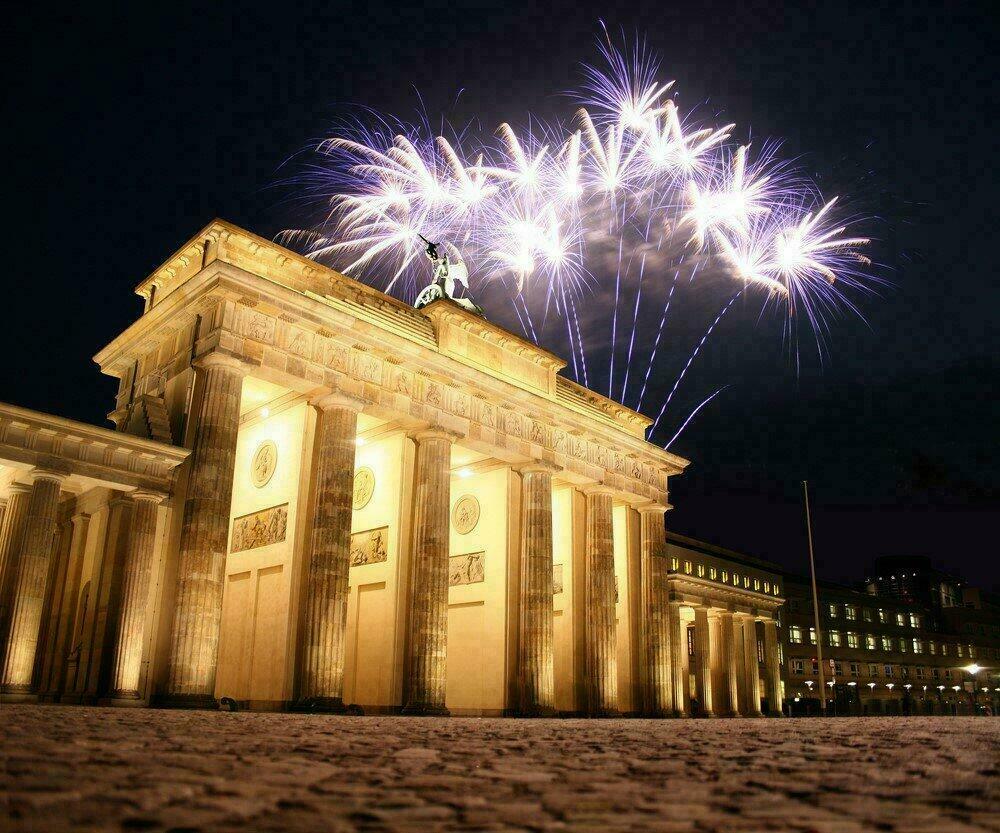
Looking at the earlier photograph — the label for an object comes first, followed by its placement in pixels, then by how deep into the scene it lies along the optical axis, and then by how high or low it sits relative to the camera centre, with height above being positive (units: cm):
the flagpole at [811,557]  4486 +651
